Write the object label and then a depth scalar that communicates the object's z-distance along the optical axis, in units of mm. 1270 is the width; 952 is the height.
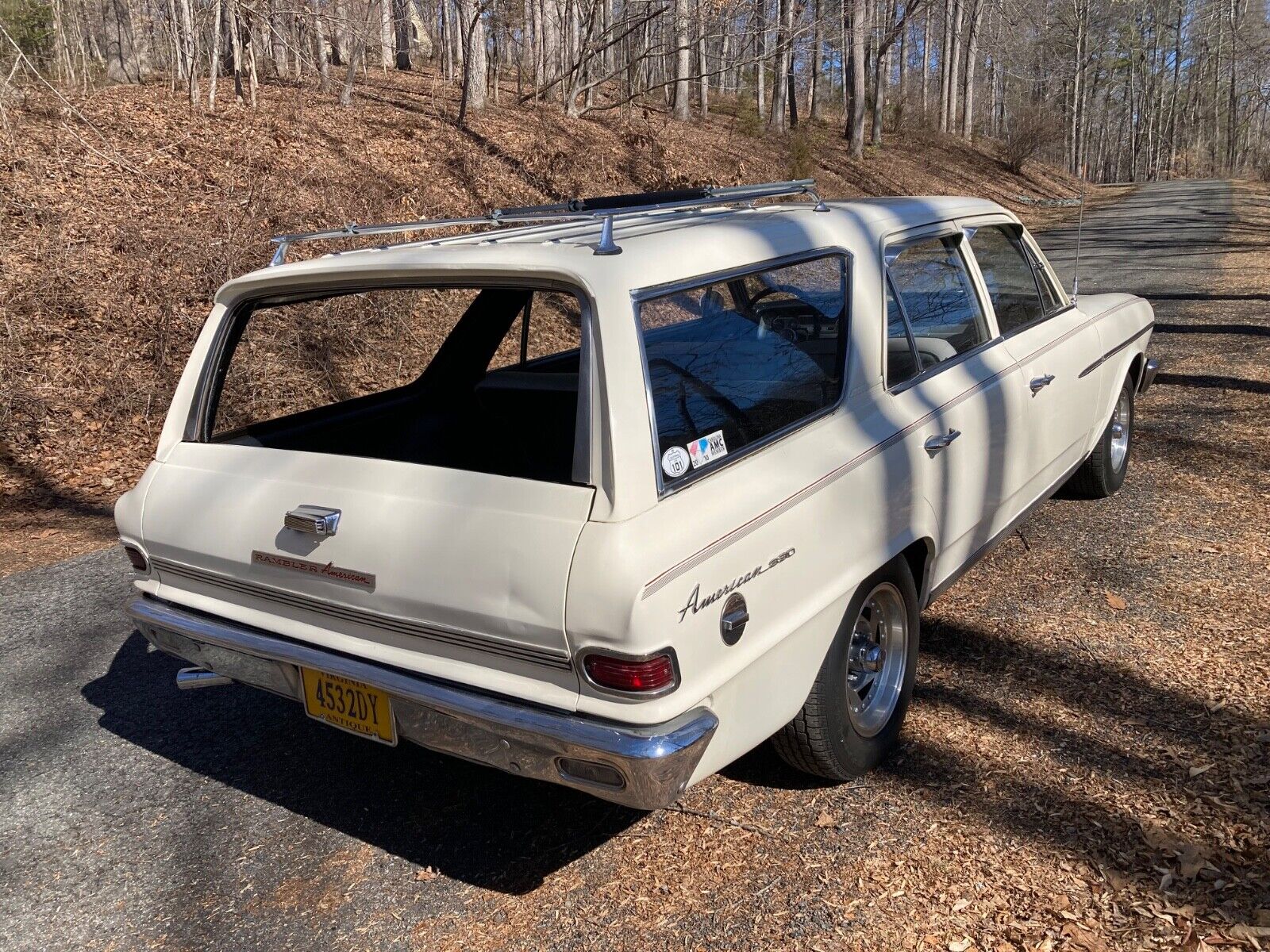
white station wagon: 2496
